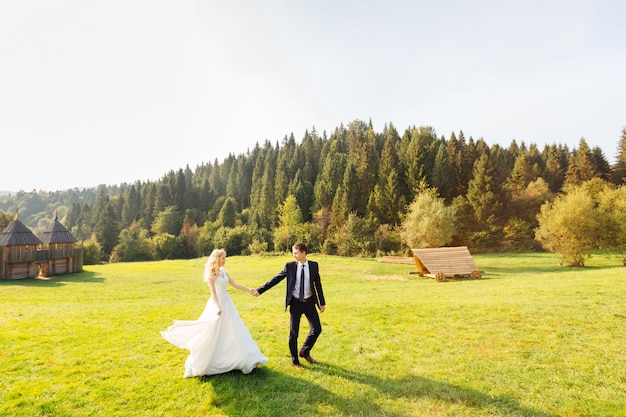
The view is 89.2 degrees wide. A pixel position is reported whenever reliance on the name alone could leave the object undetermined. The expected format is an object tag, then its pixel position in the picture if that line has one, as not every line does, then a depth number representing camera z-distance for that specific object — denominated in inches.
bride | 281.4
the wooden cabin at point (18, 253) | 1257.4
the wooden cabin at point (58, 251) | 1414.9
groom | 308.8
